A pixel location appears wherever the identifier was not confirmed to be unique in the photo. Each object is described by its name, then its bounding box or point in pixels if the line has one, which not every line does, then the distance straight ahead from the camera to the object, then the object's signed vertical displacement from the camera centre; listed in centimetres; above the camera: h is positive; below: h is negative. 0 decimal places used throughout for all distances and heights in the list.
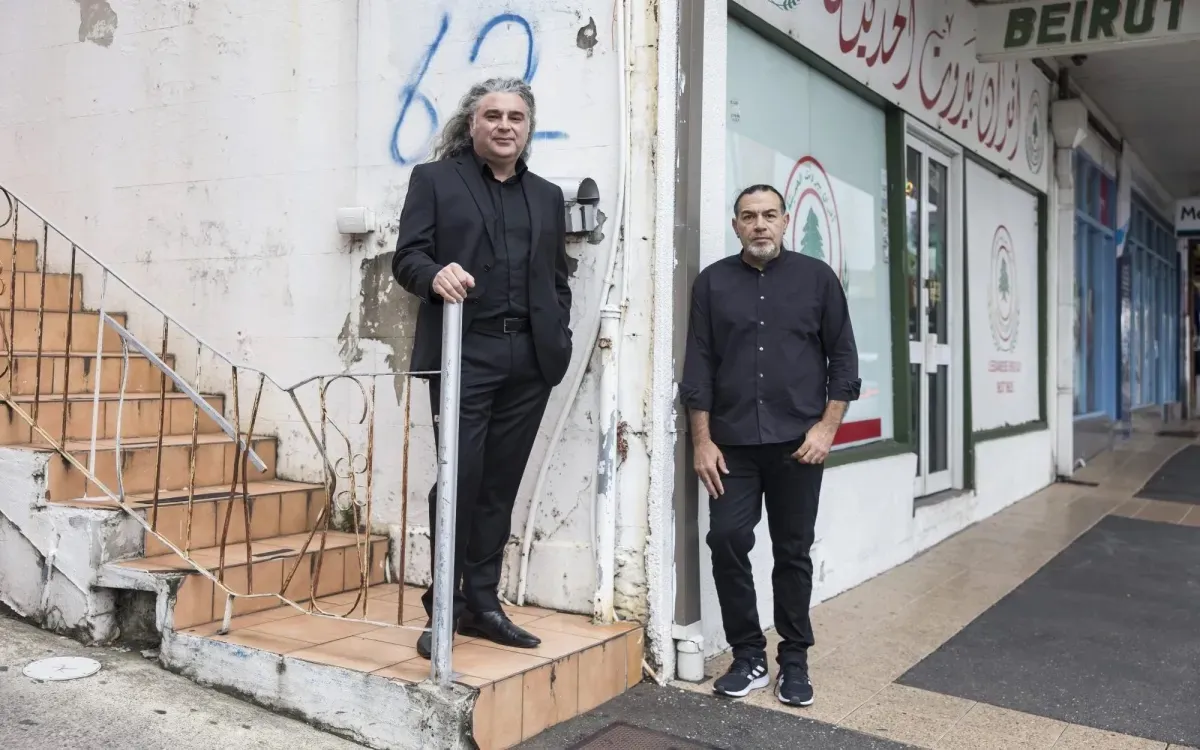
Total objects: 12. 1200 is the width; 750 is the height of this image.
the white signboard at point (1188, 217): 1672 +338
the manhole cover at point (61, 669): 338 -82
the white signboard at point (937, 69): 524 +217
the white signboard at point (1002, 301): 749 +98
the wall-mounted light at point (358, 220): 439 +82
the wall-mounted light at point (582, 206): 388 +79
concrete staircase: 318 -62
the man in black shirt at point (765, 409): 370 +6
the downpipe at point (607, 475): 386 -19
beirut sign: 624 +250
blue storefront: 1080 +152
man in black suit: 338 +37
